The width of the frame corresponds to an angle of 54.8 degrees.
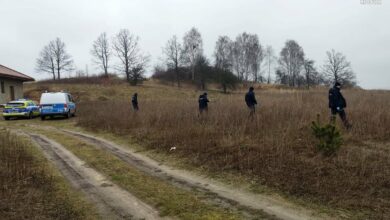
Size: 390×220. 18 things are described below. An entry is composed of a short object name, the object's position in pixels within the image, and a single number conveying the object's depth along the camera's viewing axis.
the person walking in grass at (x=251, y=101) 15.74
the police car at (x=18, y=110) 25.33
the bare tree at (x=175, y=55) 77.31
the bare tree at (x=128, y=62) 66.07
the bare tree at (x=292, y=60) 90.38
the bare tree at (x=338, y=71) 60.94
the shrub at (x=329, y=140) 8.84
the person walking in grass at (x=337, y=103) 12.23
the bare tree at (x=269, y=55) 95.62
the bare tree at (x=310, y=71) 85.56
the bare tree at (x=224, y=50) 84.69
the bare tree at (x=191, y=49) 78.22
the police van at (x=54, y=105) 24.11
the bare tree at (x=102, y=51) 78.12
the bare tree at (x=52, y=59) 74.38
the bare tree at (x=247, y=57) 87.88
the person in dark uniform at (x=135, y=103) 21.99
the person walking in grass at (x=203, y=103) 17.48
